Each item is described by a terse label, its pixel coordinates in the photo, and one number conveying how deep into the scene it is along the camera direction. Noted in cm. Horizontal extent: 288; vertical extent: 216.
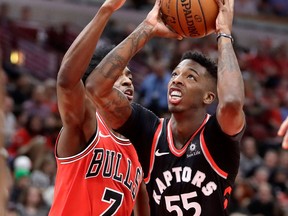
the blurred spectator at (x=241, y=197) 1111
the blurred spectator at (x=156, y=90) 1351
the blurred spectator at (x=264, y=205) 1120
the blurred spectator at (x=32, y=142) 1119
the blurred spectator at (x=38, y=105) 1272
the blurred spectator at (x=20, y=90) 1340
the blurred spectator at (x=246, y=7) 2022
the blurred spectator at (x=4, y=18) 1616
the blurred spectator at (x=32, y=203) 949
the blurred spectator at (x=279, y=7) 2091
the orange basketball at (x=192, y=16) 490
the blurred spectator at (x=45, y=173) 1034
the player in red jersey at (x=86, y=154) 463
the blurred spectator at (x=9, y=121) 1195
